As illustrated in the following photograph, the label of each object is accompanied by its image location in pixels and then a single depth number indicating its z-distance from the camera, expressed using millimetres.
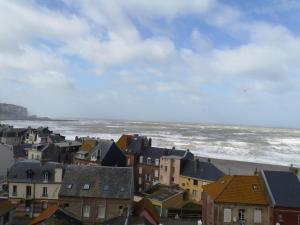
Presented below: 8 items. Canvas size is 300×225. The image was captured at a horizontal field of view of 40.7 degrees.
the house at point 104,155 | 64500
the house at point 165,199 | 52312
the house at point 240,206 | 36844
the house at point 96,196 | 41250
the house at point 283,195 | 36250
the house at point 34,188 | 48312
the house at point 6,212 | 37688
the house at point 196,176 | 59531
